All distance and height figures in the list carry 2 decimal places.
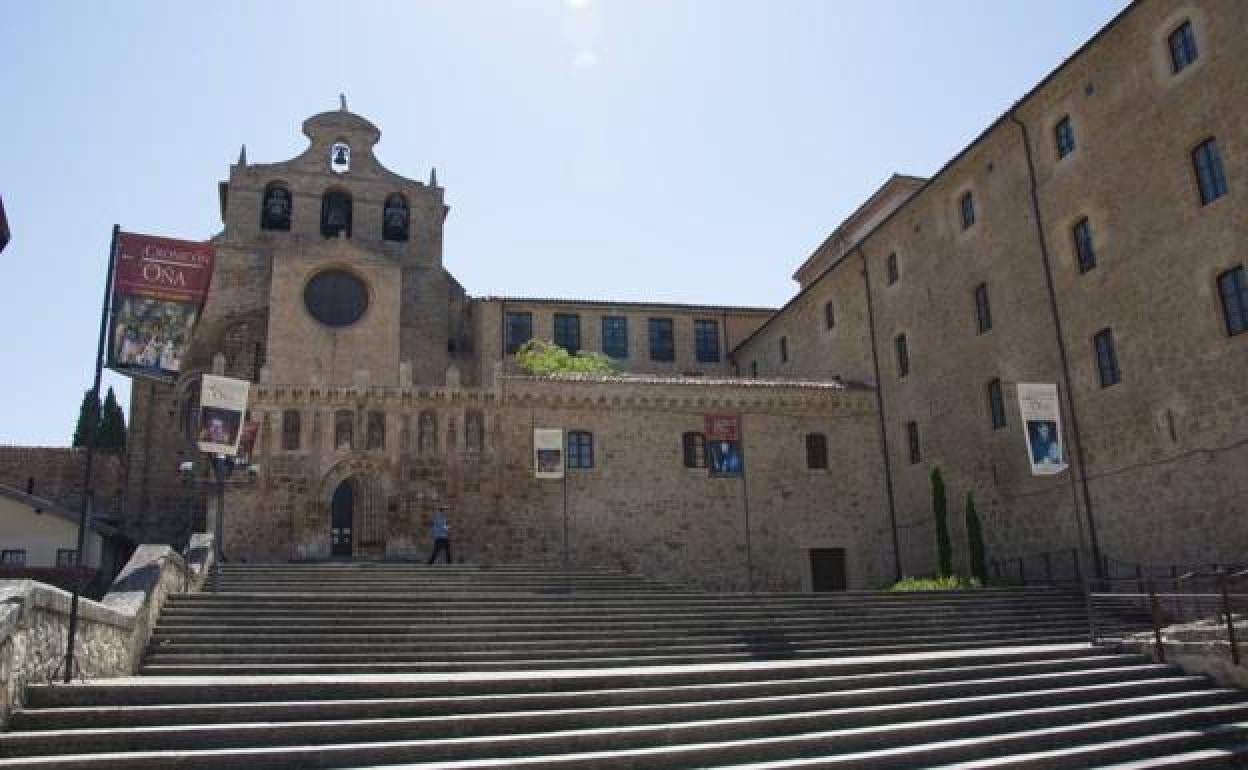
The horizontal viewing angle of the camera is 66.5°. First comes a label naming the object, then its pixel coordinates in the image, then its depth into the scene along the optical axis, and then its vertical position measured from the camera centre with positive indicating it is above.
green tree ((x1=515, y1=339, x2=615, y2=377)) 36.59 +8.90
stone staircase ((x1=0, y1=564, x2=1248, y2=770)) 9.09 -1.12
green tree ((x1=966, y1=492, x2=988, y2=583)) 25.38 +0.93
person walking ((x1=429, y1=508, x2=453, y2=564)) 25.55 +1.66
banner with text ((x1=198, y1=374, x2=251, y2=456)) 18.72 +3.73
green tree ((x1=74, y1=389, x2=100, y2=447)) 42.67 +8.40
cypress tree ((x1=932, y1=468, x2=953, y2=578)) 26.80 +1.41
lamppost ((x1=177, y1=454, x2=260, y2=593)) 20.45 +3.65
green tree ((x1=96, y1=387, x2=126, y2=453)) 43.72 +8.55
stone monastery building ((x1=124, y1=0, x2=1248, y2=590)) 20.88 +6.32
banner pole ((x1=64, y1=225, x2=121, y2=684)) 9.91 +1.62
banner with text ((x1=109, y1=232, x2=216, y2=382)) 11.83 +3.84
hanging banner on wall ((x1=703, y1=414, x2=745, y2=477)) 30.98 +4.61
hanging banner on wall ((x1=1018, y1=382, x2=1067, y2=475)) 21.39 +3.31
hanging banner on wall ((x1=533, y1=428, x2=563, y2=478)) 27.91 +4.13
